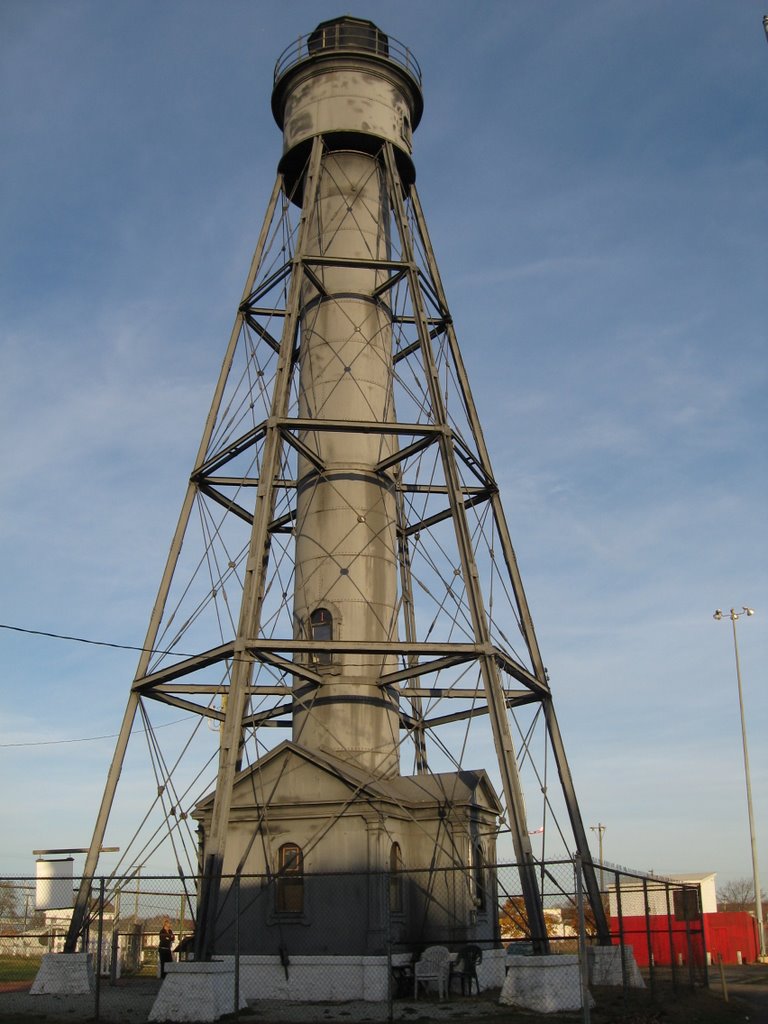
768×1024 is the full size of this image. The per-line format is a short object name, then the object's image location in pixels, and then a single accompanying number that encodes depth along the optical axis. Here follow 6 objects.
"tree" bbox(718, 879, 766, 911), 135.75
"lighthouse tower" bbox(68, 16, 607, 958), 20.12
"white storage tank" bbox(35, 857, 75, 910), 28.20
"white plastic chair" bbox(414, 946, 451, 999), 19.36
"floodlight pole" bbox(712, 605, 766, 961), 44.36
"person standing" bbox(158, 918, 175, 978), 21.06
